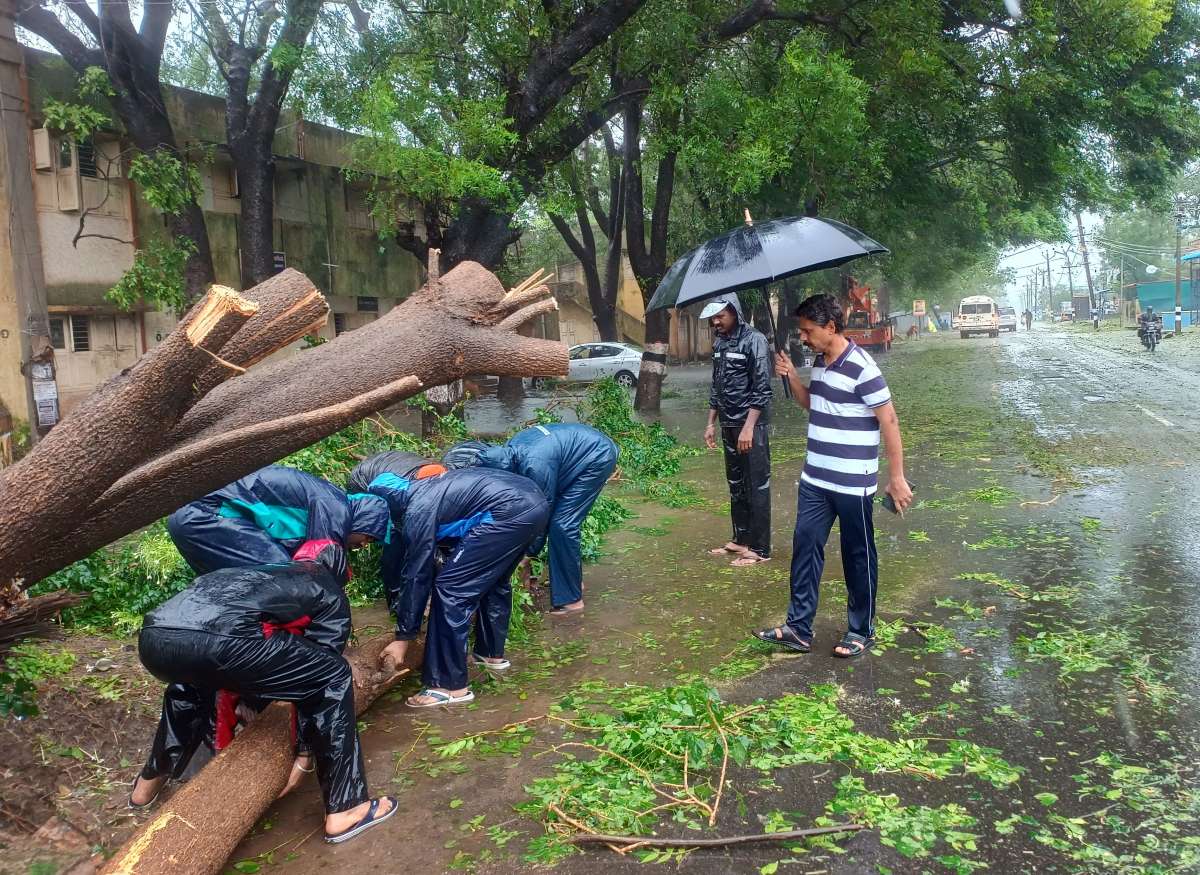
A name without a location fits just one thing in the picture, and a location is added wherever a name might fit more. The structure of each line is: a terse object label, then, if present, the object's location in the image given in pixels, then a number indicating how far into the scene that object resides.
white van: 55.34
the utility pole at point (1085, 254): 63.84
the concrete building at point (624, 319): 34.00
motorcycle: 27.42
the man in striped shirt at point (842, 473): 4.54
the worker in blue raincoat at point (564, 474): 5.44
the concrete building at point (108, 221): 12.45
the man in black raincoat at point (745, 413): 6.45
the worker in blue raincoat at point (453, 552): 4.34
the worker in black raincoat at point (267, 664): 3.09
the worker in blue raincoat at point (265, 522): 4.06
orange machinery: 35.45
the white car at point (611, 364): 24.41
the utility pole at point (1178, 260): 38.16
